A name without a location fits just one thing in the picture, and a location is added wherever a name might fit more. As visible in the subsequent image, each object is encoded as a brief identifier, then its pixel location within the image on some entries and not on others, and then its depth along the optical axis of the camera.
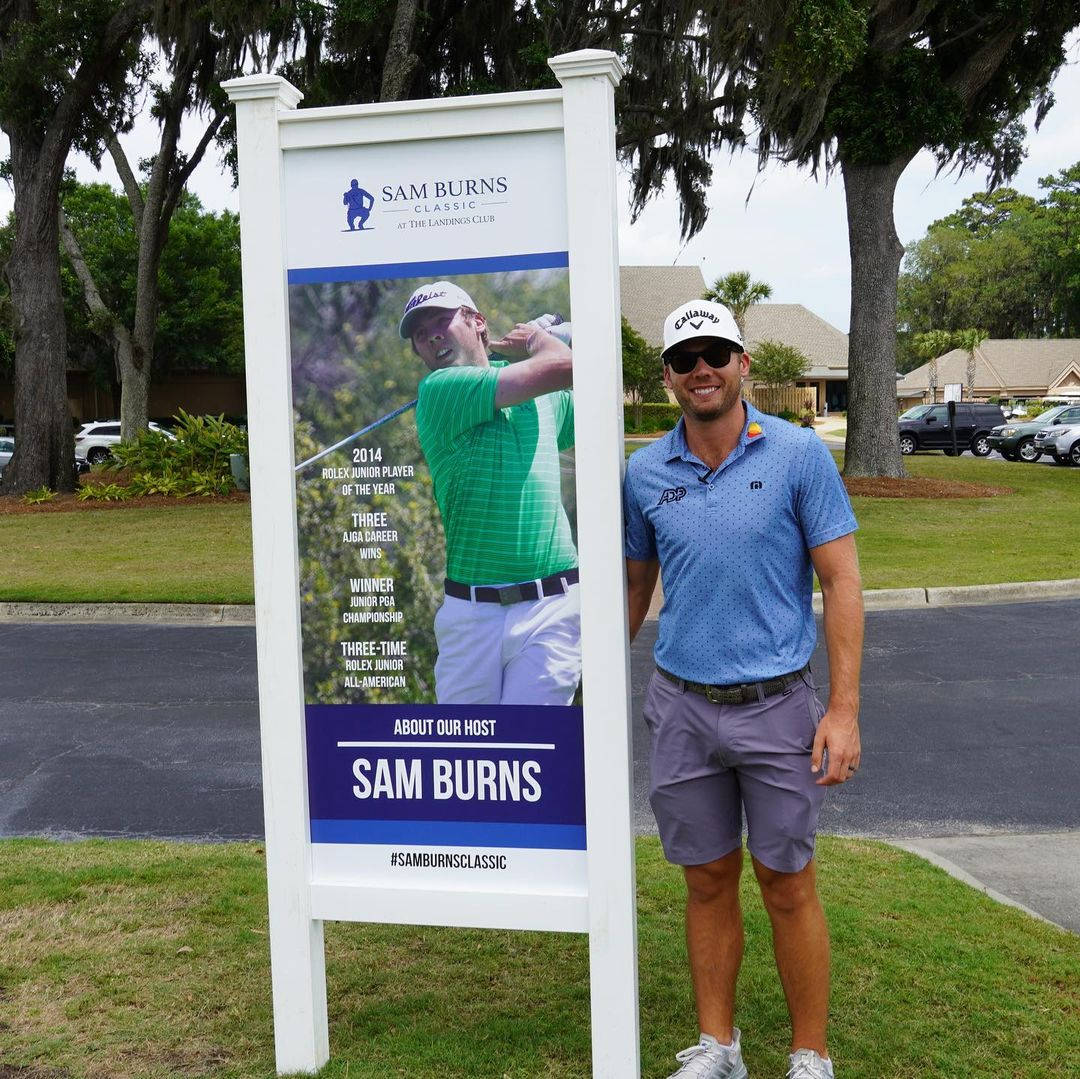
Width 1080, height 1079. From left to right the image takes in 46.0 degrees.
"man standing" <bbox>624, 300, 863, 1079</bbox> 3.20
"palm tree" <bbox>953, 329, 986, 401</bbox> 69.12
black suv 39.69
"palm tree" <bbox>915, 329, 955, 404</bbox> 71.88
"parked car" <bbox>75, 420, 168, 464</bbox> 39.56
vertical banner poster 3.30
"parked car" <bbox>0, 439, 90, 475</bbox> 35.22
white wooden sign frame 3.21
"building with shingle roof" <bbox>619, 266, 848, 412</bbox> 63.28
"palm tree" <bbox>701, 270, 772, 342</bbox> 58.75
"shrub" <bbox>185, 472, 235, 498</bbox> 23.89
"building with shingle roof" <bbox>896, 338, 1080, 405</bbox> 72.25
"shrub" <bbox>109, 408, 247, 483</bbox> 24.80
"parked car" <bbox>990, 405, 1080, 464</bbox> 35.00
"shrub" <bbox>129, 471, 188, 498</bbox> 24.03
